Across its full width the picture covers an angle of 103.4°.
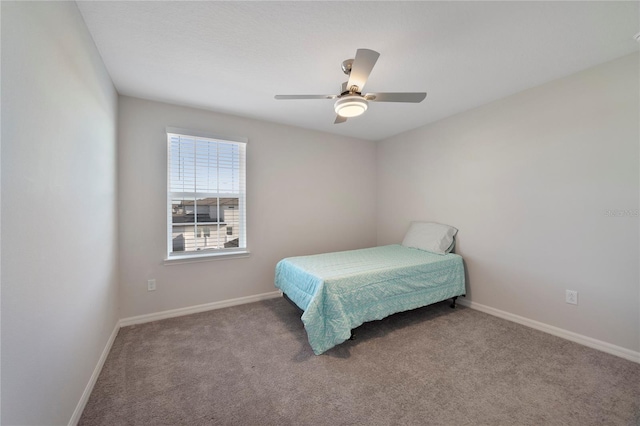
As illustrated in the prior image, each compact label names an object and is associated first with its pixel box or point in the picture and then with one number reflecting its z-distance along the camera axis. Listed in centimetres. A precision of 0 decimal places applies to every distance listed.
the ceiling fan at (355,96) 178
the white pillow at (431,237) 324
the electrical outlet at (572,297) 233
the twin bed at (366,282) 216
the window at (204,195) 296
